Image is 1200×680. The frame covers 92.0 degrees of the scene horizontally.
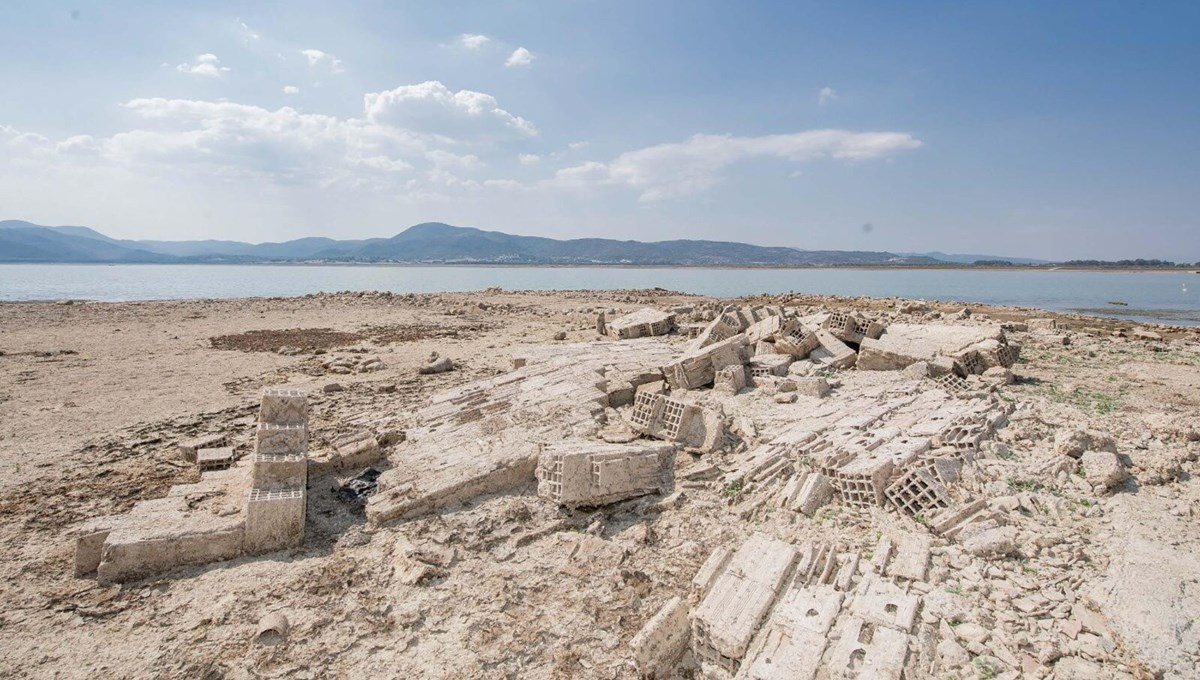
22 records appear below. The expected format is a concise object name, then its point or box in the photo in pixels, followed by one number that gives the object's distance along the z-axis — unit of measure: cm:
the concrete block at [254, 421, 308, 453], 668
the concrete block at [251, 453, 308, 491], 632
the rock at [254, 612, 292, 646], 464
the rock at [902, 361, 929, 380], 1043
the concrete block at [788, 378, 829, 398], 944
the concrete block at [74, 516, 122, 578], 549
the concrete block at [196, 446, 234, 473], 783
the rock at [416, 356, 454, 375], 1384
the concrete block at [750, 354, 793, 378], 1052
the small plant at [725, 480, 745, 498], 666
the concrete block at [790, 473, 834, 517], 605
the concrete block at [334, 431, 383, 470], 771
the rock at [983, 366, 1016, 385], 1058
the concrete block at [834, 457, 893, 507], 610
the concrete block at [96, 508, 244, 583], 545
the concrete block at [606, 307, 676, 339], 1695
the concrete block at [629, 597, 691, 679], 428
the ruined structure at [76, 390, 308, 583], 550
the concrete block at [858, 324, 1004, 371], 1119
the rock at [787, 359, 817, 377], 1096
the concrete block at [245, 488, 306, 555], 584
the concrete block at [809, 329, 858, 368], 1143
